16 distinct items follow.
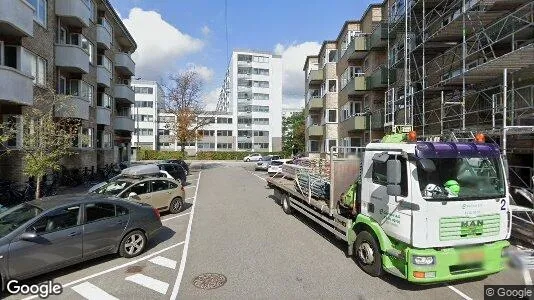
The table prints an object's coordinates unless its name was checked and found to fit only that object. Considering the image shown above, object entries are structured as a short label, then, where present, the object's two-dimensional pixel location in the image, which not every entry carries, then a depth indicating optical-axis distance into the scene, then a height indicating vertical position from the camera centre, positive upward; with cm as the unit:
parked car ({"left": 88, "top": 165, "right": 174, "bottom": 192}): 1289 -98
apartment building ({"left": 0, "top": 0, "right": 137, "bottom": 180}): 1336 +468
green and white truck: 517 -103
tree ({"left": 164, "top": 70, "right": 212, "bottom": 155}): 3466 +400
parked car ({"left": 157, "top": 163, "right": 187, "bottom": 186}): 1945 -126
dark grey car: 559 -160
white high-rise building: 7544 +1108
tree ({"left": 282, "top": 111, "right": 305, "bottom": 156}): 5746 +266
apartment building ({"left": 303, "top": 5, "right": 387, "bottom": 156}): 2347 +513
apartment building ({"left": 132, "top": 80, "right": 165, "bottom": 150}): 7412 +886
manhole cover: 586 -242
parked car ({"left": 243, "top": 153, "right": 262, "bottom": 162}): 5736 -156
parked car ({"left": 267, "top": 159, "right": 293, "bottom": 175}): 2534 -136
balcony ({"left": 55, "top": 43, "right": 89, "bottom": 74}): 1820 +515
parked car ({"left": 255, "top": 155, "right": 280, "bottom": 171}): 3491 -168
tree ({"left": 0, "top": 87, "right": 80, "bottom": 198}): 1066 +25
